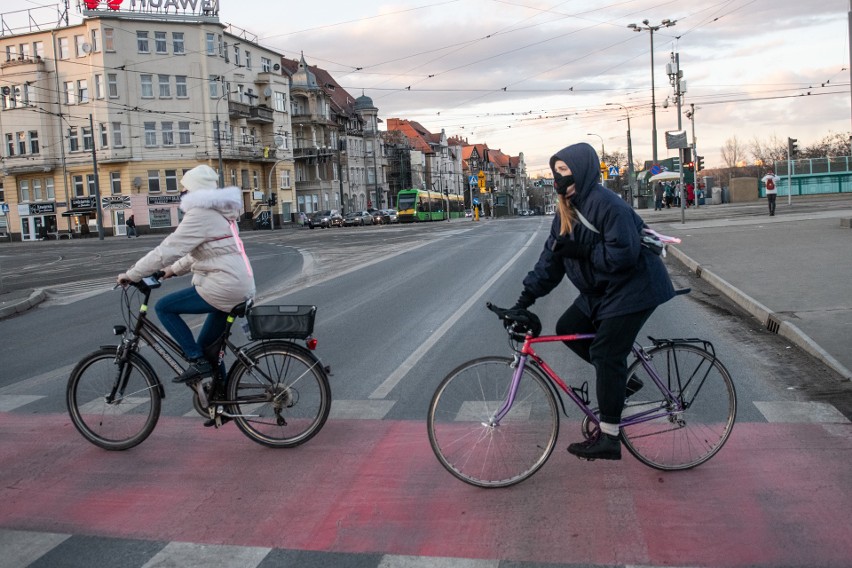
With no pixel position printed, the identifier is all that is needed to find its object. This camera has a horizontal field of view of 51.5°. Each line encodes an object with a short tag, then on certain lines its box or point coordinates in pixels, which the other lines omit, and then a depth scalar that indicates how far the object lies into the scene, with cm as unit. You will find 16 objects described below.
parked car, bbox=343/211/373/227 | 7375
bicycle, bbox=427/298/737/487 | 477
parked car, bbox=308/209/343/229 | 6975
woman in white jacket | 556
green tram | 7612
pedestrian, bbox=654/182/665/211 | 5673
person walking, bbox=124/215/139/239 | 6197
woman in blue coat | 457
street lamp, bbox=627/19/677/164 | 4658
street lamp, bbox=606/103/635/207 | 5324
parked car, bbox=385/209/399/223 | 7844
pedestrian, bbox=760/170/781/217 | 3350
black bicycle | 571
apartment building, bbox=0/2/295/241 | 6625
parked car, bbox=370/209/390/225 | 7762
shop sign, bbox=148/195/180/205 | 6781
